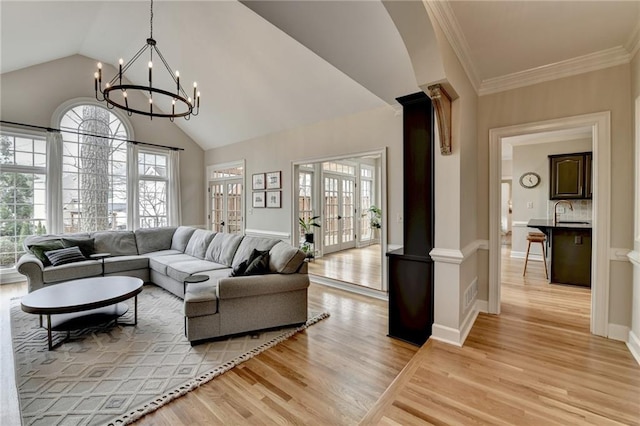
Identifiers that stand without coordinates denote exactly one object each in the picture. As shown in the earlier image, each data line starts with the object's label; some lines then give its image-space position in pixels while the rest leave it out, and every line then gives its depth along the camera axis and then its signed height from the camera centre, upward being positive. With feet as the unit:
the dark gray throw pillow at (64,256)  13.23 -2.21
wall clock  20.36 +2.11
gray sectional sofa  9.11 -2.65
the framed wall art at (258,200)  19.06 +0.64
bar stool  16.42 -1.78
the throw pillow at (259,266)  10.09 -2.05
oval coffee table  8.53 -2.88
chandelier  17.29 +7.80
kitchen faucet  18.92 +0.42
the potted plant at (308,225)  19.61 -1.21
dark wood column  8.33 -0.85
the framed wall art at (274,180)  17.86 +1.89
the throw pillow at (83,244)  14.47 -1.80
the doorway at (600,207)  8.37 +0.03
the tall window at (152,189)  21.07 +1.60
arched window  17.79 +2.57
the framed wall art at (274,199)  17.90 +0.64
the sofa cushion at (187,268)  12.49 -2.68
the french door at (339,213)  23.82 -0.35
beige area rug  6.09 -4.25
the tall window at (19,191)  15.49 +1.04
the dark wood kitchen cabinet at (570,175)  17.44 +2.09
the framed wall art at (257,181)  19.06 +1.93
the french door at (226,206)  22.04 +0.26
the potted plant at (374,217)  26.78 -0.83
